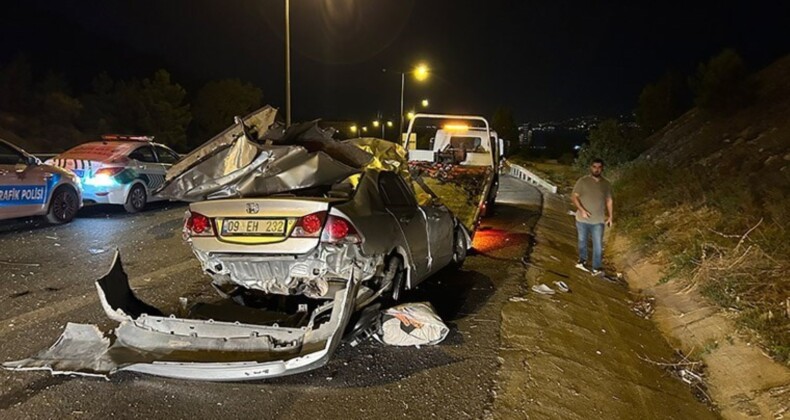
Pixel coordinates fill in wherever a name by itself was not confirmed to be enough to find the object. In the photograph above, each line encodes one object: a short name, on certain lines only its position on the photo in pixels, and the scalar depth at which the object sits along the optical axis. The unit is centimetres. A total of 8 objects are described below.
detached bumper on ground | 385
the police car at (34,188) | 923
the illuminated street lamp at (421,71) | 2988
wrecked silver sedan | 403
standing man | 809
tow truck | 1143
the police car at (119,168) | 1138
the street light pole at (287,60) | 1625
